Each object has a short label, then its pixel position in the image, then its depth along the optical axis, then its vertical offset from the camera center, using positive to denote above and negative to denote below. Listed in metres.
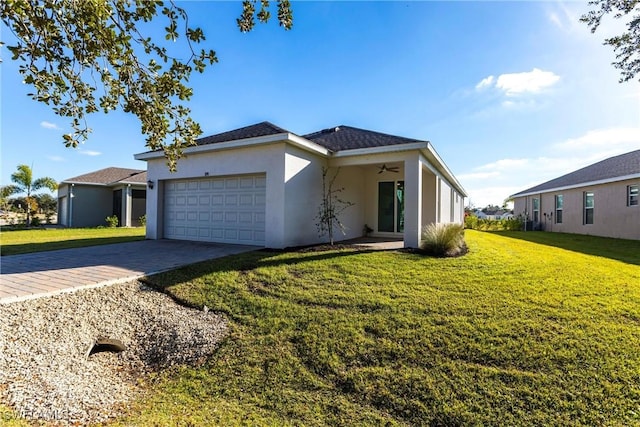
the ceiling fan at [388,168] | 13.14 +2.26
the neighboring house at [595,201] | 15.38 +1.26
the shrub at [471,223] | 25.11 -0.24
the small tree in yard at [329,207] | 10.43 +0.44
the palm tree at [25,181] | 24.03 +2.96
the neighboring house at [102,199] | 21.80 +1.42
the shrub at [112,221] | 21.12 -0.25
